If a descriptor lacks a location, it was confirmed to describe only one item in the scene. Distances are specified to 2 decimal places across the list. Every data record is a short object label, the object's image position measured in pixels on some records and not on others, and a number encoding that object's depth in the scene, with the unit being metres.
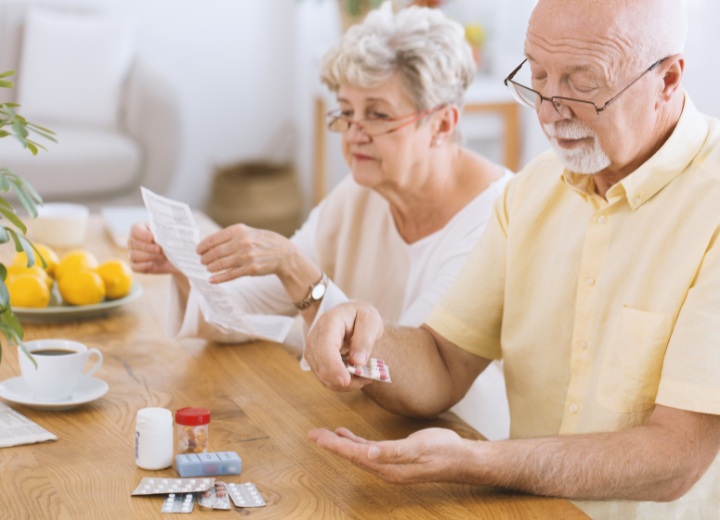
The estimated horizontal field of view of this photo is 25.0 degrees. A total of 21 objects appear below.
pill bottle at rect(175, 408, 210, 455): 2.04
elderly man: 2.00
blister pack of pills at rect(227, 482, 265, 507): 1.93
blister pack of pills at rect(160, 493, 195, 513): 1.91
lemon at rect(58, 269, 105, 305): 2.53
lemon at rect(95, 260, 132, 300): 2.58
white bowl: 3.02
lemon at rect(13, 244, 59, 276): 2.61
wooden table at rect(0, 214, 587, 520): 1.93
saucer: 2.15
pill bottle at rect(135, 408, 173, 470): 1.99
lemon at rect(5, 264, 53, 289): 2.53
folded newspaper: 2.05
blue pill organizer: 1.99
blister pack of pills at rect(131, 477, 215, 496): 1.94
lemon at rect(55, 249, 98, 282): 2.60
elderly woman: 2.66
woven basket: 6.33
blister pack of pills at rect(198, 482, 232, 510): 1.92
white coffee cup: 2.14
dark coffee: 2.19
